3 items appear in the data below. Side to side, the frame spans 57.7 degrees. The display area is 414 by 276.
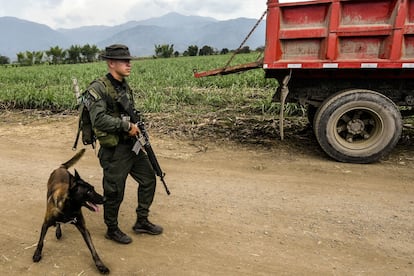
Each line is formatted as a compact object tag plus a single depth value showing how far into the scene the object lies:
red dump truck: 4.76
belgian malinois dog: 2.92
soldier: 3.08
